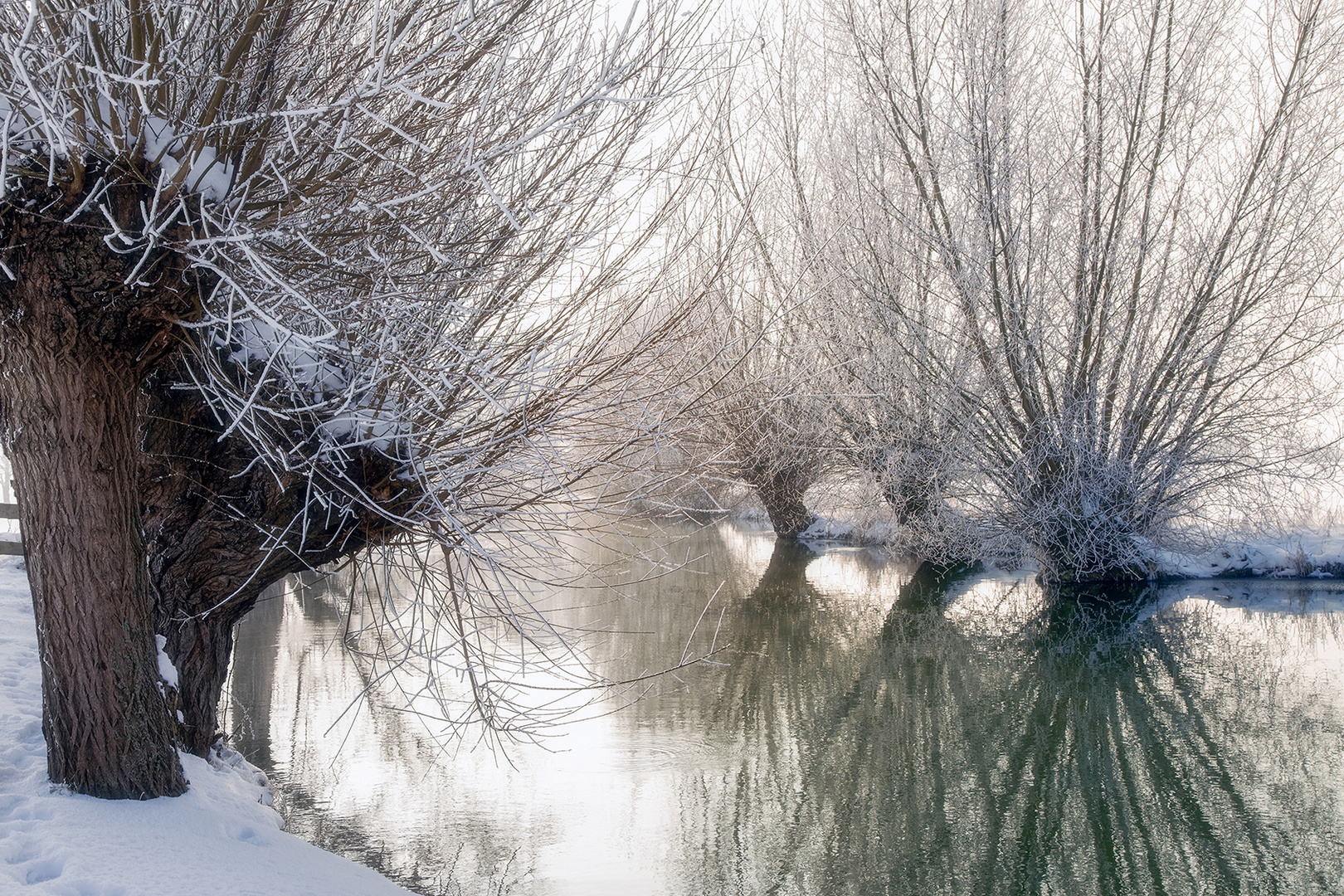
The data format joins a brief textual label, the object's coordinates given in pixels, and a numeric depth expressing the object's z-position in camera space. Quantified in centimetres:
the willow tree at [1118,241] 1176
